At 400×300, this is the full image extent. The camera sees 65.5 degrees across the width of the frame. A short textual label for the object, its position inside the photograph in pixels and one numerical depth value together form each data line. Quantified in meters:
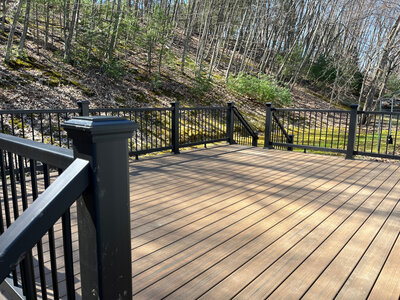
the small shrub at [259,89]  19.77
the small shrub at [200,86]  16.68
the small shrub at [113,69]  13.48
